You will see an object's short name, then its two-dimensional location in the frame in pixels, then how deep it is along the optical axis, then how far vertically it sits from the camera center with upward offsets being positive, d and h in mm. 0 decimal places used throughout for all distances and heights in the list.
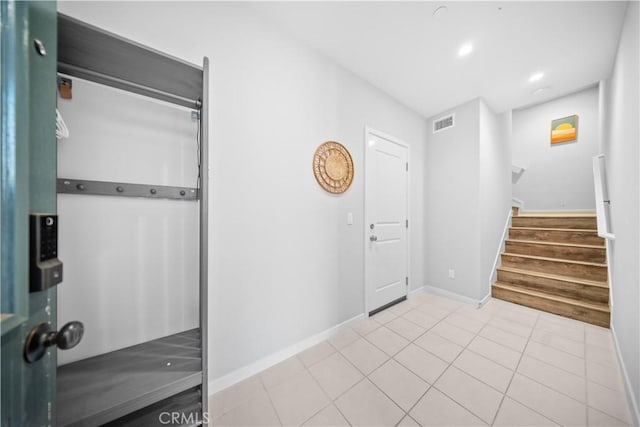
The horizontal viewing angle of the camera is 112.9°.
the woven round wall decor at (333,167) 1967 +461
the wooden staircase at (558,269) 2433 -760
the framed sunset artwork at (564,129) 4156 +1680
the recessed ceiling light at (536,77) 2312 +1516
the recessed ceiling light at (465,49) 1926 +1530
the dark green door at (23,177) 447 +91
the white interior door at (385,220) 2420 -79
